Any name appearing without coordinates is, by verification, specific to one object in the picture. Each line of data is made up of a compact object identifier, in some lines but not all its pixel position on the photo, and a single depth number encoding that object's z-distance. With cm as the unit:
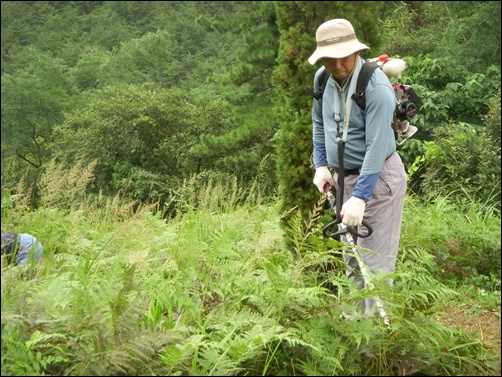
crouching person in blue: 404
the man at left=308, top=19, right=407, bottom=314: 352
